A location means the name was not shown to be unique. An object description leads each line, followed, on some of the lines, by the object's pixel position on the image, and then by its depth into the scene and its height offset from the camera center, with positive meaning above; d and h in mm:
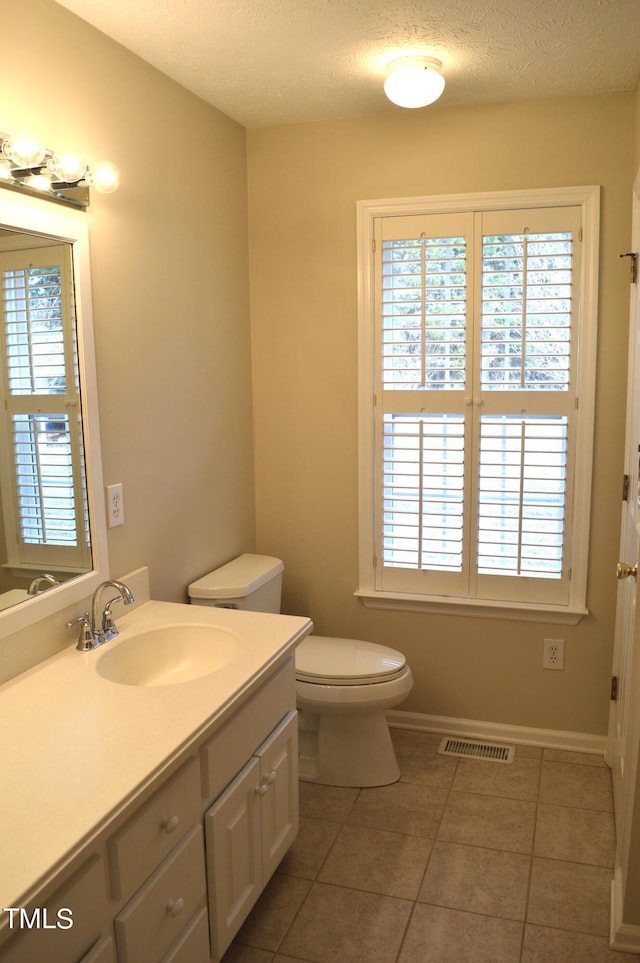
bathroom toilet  2584 -1028
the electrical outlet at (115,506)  2143 -323
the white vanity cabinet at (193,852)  1259 -926
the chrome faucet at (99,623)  1924 -597
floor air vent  2910 -1408
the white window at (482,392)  2707 -18
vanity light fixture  1648 +515
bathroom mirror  1744 -68
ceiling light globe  2293 +938
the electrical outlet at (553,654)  2891 -1021
